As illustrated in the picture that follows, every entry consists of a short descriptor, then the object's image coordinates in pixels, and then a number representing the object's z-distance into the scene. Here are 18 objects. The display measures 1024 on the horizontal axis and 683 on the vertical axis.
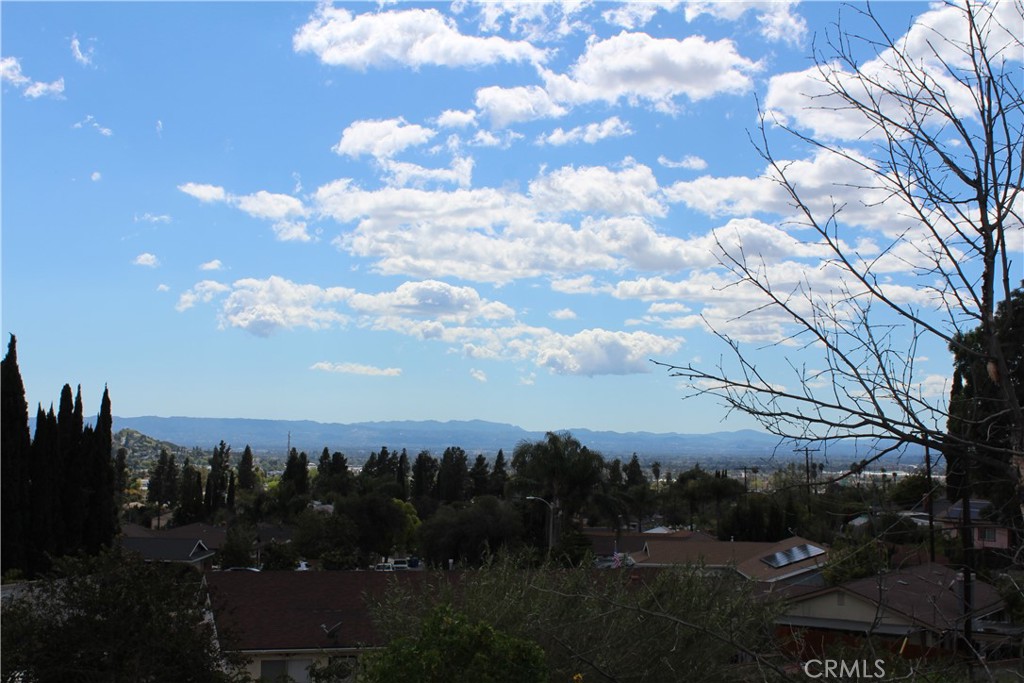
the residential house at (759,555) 33.62
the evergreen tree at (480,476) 86.88
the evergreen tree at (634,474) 89.43
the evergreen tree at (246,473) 110.06
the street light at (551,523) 40.19
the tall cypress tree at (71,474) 42.34
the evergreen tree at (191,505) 83.94
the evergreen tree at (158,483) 100.88
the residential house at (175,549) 52.50
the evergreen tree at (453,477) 85.81
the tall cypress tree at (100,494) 43.81
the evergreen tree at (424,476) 87.19
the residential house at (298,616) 22.62
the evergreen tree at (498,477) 83.56
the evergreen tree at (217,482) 86.88
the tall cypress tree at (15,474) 38.31
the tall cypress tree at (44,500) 40.19
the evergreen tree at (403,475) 81.90
